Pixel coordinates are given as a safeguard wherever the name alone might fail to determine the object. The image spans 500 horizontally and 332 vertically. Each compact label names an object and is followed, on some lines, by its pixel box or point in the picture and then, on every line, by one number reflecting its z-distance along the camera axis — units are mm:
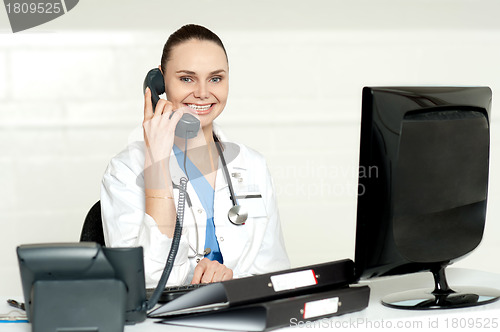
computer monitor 2113
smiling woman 2524
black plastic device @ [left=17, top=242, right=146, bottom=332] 1998
